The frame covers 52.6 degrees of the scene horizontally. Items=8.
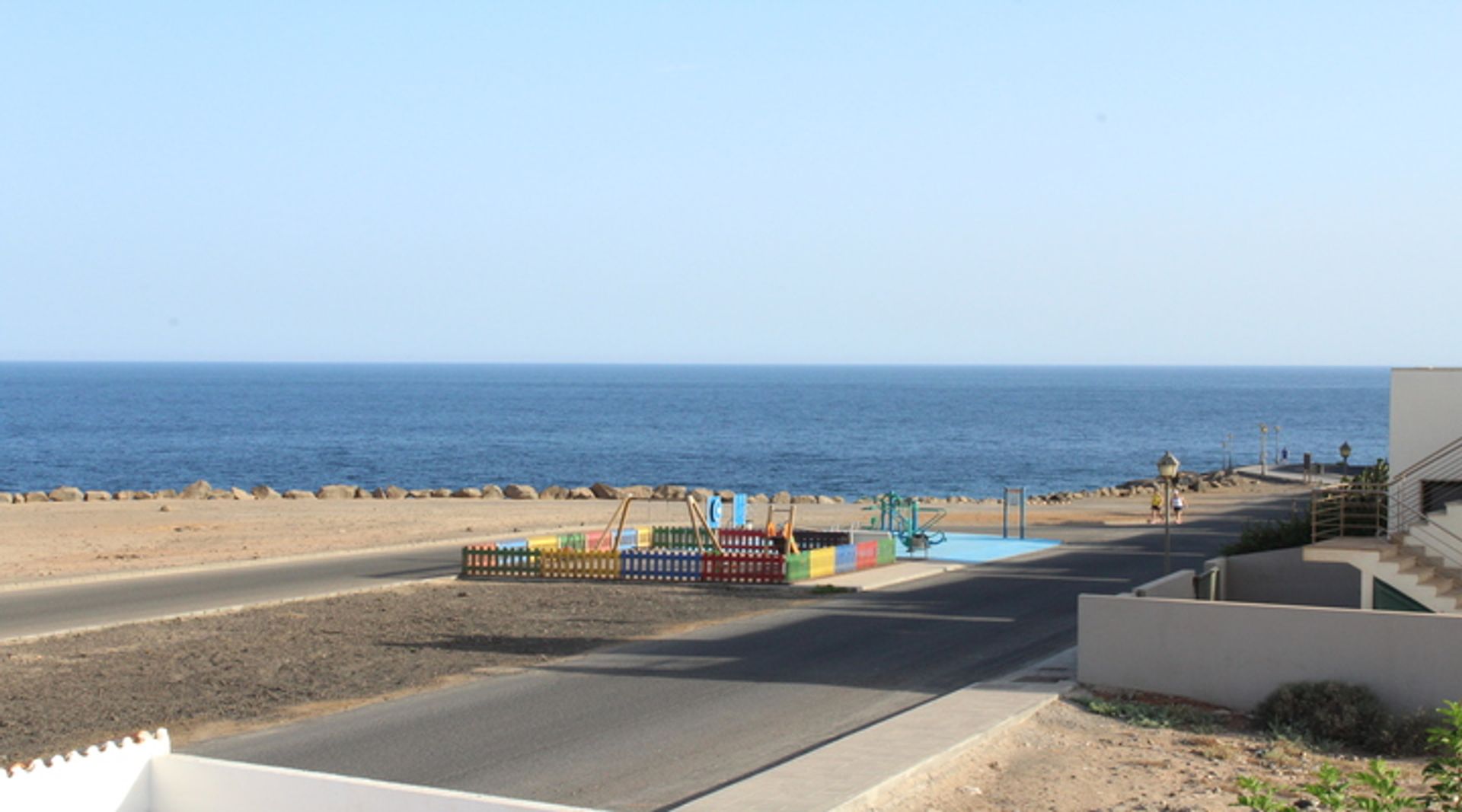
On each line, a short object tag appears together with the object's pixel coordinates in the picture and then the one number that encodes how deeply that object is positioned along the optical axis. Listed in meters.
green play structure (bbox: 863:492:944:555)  36.41
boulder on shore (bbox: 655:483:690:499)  65.12
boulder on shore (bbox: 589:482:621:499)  67.38
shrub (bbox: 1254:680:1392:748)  15.54
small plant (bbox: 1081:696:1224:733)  16.19
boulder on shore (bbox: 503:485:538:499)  66.50
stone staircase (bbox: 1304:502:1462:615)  20.19
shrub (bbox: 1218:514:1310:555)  28.36
